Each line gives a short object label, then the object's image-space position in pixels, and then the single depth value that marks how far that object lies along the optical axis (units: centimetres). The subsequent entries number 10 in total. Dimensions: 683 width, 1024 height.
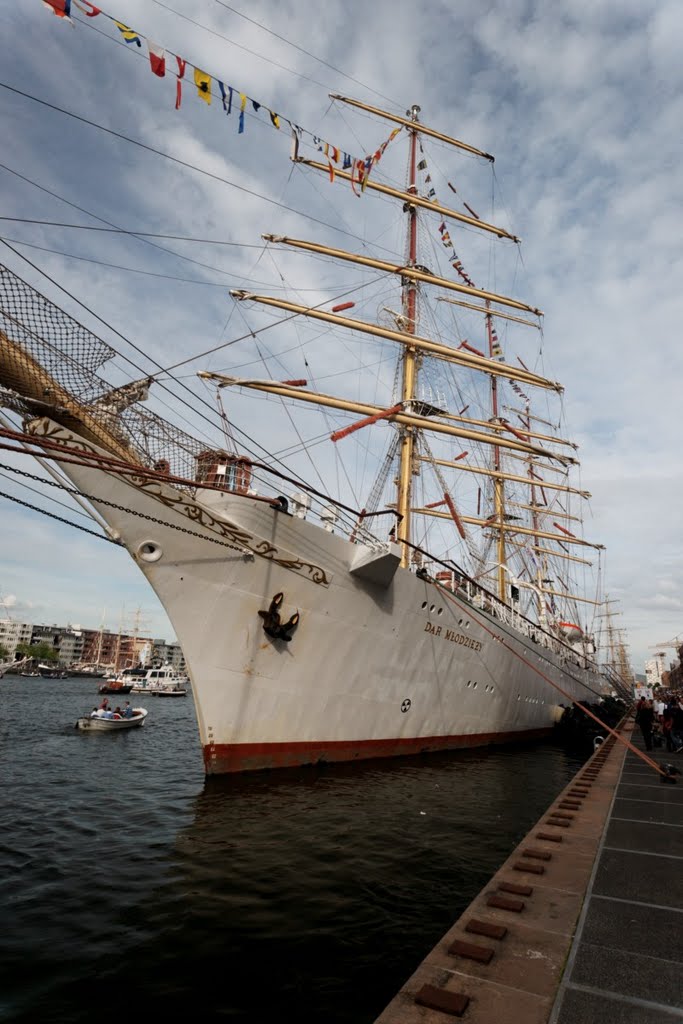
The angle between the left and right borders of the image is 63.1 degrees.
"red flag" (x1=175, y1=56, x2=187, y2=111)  916
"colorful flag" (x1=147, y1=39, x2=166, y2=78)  891
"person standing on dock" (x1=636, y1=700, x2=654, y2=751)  1466
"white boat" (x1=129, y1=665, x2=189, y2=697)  5816
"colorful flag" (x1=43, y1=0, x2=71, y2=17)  792
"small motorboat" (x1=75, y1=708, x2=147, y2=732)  2323
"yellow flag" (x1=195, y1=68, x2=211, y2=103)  949
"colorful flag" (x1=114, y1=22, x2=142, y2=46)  862
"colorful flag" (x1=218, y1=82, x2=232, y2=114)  993
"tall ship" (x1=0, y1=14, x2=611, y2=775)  941
